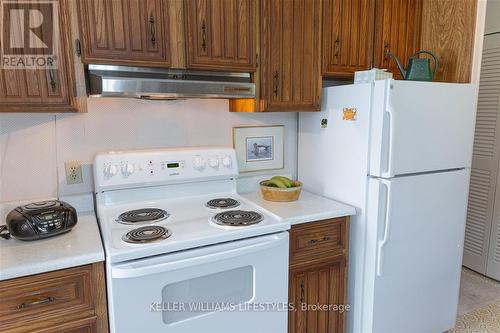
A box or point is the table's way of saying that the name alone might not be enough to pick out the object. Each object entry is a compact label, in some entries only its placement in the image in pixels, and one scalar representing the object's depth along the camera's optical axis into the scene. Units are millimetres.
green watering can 1938
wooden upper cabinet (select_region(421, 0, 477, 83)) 1982
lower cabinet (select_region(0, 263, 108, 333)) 1174
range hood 1431
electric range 1280
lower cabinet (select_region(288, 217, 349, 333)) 1742
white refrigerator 1713
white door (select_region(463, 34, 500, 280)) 2721
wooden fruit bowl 1943
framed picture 2164
